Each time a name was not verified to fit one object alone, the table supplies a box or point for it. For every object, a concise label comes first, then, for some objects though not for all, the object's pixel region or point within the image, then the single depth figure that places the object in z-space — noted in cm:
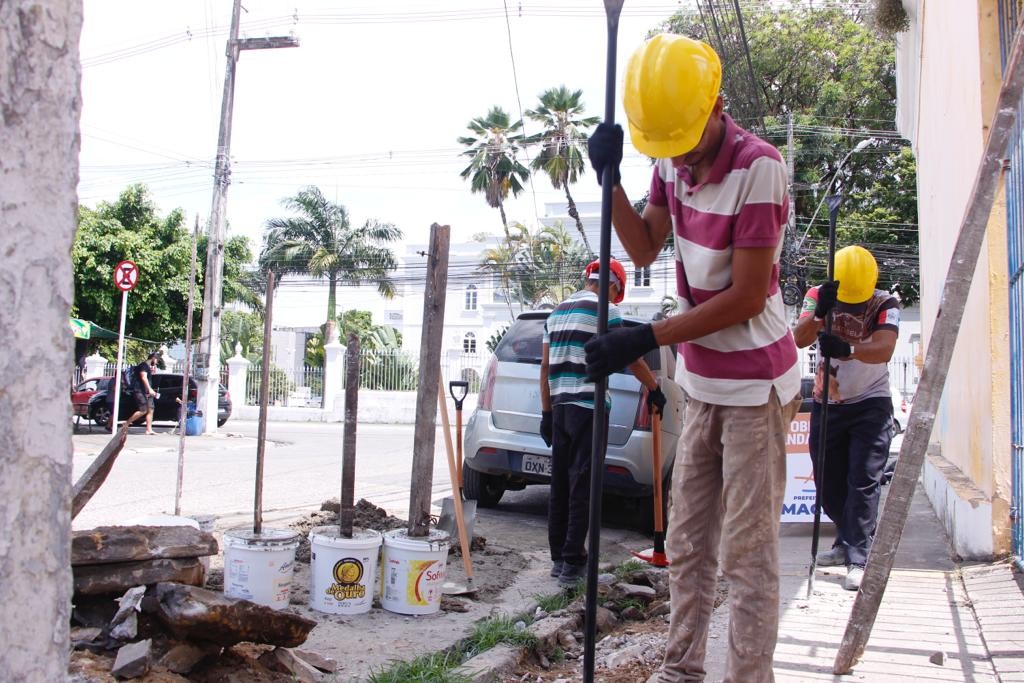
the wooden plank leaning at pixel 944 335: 335
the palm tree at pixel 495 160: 3344
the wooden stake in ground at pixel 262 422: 436
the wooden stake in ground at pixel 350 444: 431
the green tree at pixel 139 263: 2236
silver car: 680
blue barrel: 1823
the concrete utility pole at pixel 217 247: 1862
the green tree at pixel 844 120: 2845
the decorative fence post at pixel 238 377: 2669
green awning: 1856
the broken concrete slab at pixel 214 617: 318
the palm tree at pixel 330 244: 4009
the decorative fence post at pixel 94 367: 2284
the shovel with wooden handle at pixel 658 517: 594
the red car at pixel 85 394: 1847
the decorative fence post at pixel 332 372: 2691
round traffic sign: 1220
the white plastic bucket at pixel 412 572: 440
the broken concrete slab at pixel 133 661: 300
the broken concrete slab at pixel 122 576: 335
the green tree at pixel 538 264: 3547
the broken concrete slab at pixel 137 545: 333
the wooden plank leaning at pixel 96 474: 370
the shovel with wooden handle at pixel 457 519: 498
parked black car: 1833
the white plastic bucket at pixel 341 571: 430
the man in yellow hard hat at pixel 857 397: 531
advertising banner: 725
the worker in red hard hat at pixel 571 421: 540
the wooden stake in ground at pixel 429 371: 484
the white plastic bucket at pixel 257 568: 401
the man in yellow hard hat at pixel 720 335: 258
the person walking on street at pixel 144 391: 1681
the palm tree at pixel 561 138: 3156
